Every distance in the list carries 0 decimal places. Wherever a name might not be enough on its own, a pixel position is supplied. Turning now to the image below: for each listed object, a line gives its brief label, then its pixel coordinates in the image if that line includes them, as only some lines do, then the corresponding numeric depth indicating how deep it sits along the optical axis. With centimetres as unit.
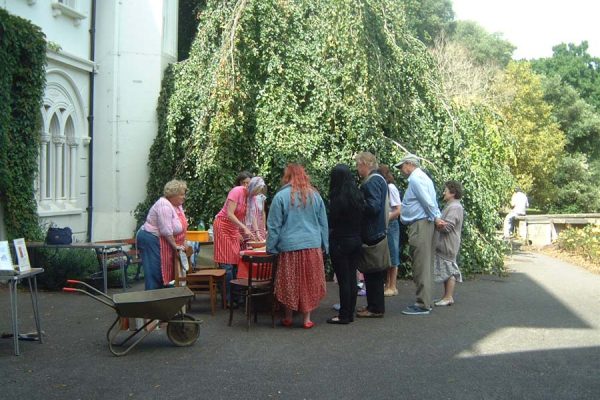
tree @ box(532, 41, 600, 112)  6412
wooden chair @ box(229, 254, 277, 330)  819
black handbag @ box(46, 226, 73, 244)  1076
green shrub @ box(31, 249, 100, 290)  1129
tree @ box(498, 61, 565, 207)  2675
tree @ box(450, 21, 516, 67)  4750
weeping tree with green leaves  1221
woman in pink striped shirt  788
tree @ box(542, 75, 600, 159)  4150
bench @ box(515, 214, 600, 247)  2150
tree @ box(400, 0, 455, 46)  4316
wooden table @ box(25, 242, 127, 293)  1017
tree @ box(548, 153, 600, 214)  3619
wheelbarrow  680
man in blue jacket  862
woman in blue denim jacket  809
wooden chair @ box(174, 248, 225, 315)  928
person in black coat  834
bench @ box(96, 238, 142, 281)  1141
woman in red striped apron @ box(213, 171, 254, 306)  959
